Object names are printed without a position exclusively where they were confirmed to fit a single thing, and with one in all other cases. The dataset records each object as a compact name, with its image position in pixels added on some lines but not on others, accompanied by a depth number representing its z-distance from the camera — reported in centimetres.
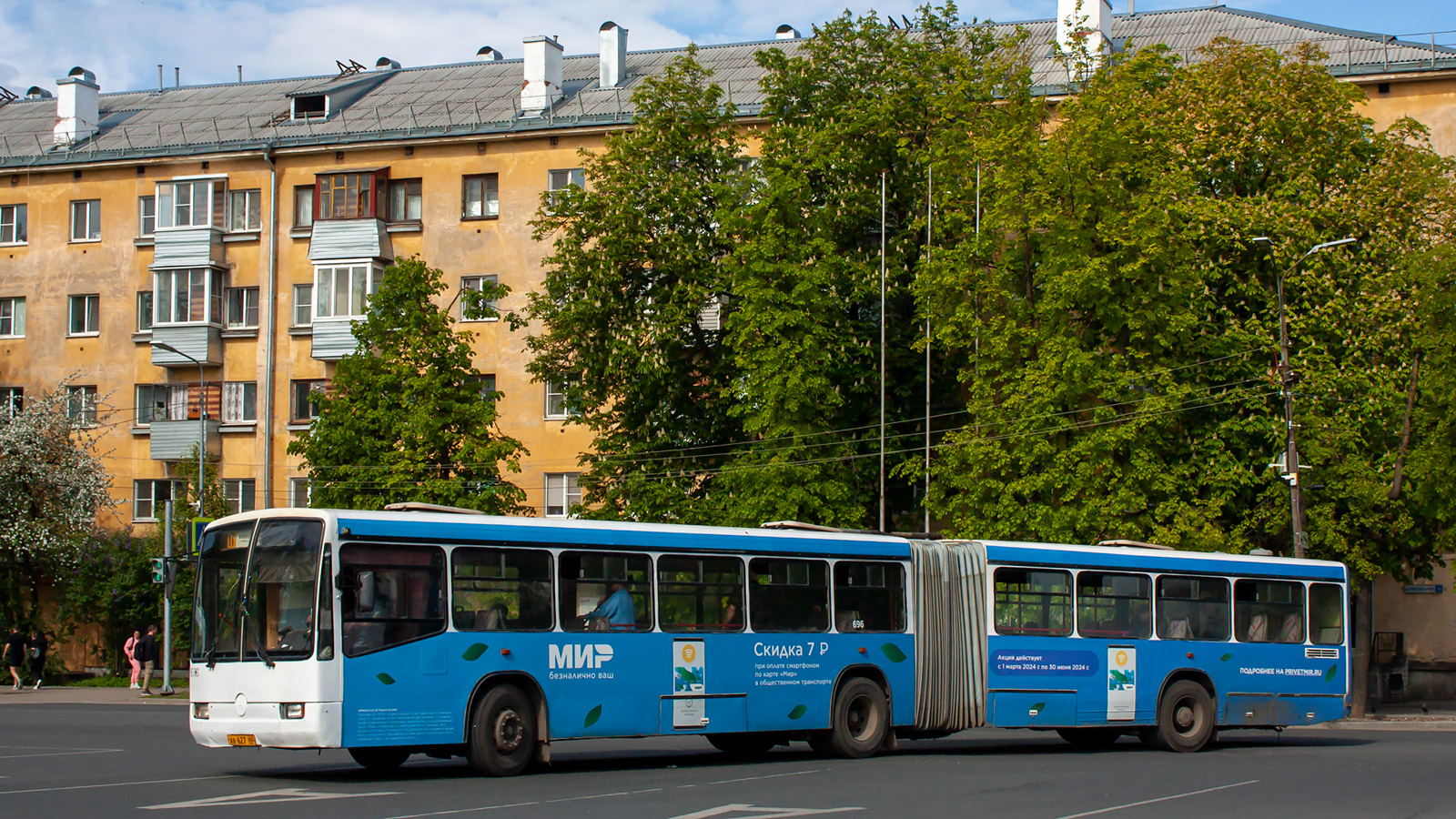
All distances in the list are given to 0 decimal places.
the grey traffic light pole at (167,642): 3728
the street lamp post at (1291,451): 3041
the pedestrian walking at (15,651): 4038
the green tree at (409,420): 3822
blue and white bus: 1519
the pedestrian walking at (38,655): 4072
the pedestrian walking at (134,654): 4088
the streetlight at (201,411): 4700
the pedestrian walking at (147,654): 3828
